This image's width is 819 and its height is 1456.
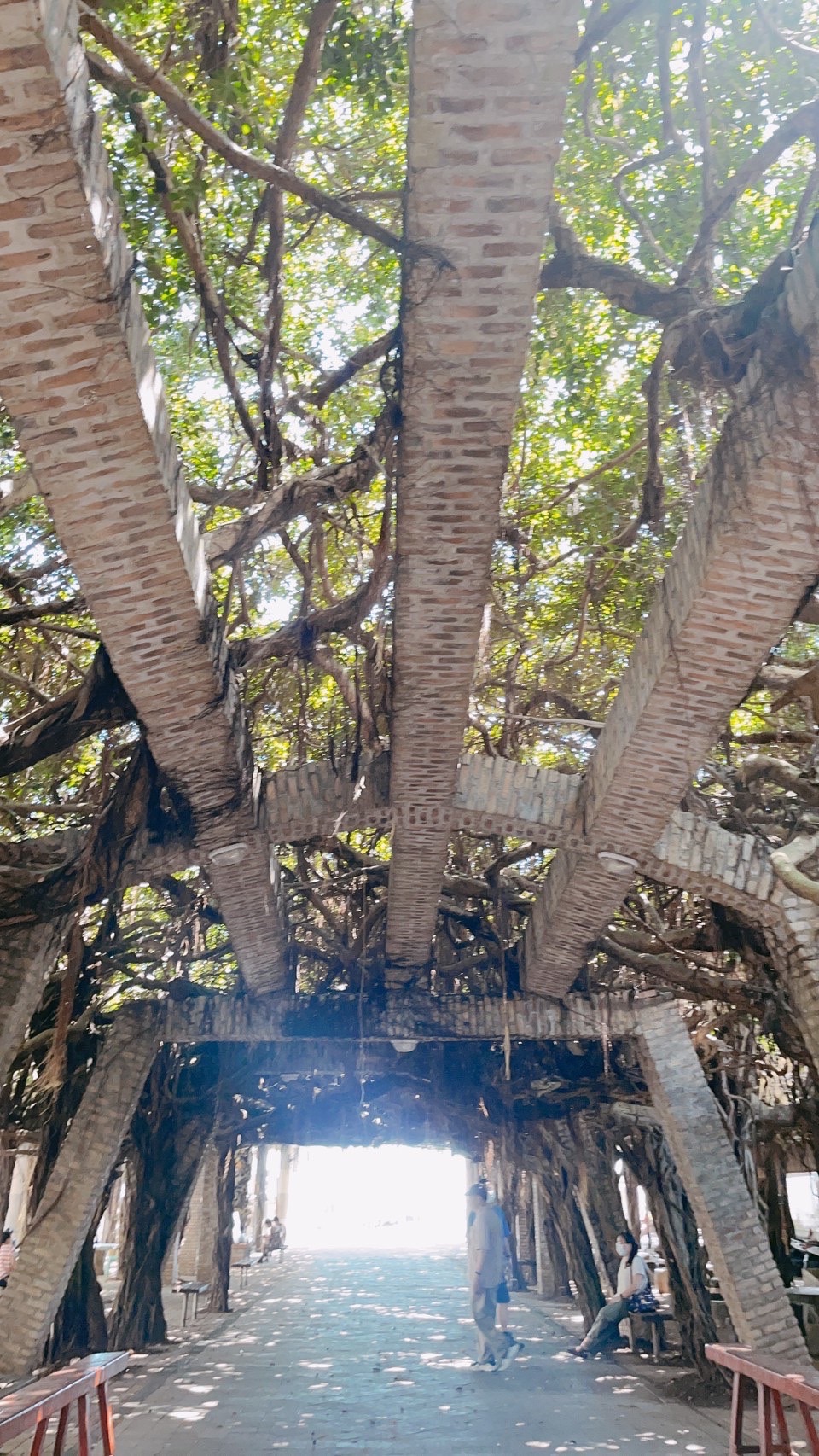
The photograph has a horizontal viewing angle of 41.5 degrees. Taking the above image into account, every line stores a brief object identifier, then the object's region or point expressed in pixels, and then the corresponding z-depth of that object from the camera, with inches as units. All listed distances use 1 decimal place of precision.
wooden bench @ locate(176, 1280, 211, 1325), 482.6
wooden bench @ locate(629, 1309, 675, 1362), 407.8
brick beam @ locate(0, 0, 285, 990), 94.7
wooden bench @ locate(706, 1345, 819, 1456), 167.9
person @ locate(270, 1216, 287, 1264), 994.1
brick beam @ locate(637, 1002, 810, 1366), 303.3
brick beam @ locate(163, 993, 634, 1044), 356.8
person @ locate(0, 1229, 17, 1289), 497.7
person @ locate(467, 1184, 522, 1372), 345.7
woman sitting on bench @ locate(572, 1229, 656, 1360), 400.2
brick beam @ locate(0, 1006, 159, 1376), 319.0
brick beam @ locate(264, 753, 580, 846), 239.3
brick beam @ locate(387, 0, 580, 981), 93.2
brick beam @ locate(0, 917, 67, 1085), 250.7
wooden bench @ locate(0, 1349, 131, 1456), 157.4
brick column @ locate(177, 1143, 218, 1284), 629.9
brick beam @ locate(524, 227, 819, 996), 126.7
